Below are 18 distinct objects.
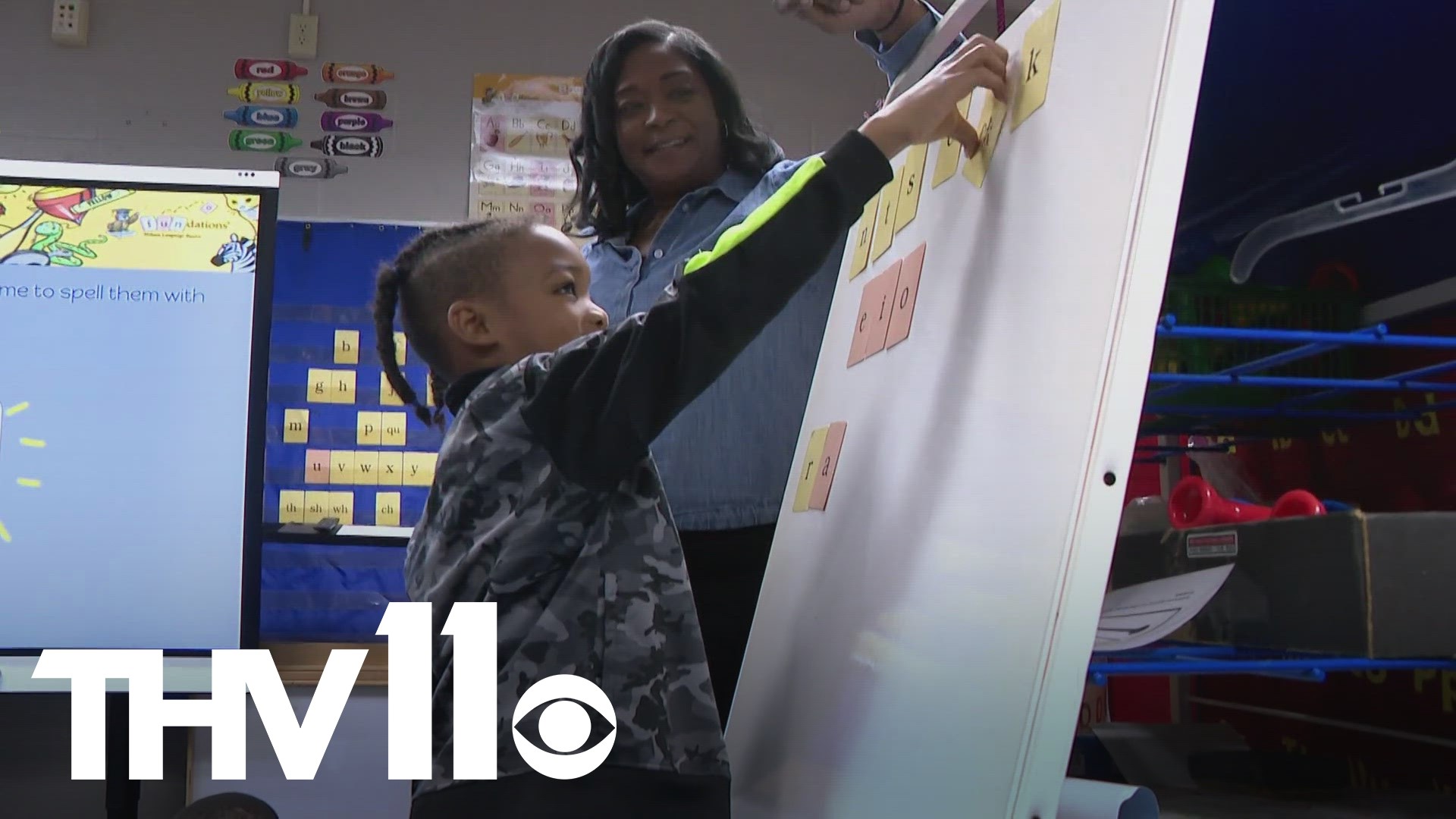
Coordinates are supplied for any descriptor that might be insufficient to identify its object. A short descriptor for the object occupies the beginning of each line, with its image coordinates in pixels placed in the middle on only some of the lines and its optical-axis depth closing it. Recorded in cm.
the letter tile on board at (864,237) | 93
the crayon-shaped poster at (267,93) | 238
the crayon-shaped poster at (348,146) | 237
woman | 100
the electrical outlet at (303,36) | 240
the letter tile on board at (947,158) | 71
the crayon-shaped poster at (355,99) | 239
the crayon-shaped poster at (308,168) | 234
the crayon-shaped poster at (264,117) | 237
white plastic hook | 67
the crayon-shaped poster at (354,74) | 240
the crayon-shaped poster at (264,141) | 237
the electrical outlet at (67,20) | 233
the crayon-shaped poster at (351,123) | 238
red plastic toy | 75
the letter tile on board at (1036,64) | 58
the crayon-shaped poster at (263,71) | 240
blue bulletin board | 208
